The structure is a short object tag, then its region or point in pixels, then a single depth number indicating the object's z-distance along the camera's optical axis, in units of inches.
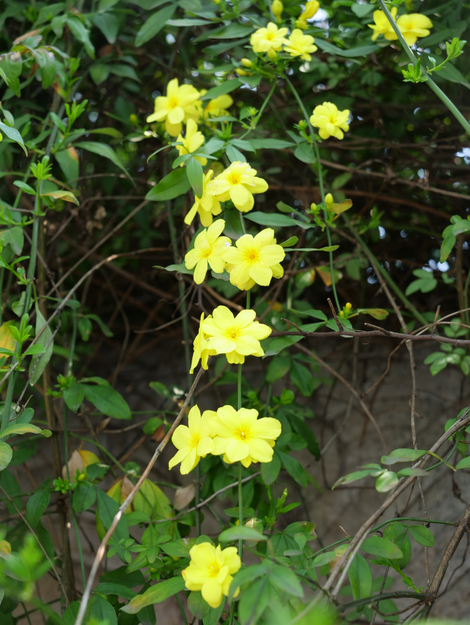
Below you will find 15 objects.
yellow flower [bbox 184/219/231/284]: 32.0
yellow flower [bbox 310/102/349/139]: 39.6
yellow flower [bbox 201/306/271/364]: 28.6
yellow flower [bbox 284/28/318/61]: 41.8
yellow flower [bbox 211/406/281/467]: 27.5
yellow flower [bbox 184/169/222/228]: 34.5
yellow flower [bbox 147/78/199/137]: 44.8
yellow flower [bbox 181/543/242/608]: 24.5
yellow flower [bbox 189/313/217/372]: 29.7
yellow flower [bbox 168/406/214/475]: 28.5
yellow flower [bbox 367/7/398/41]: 43.3
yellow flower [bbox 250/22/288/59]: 41.3
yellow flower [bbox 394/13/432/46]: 42.8
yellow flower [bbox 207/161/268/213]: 32.9
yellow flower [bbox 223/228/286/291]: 30.9
